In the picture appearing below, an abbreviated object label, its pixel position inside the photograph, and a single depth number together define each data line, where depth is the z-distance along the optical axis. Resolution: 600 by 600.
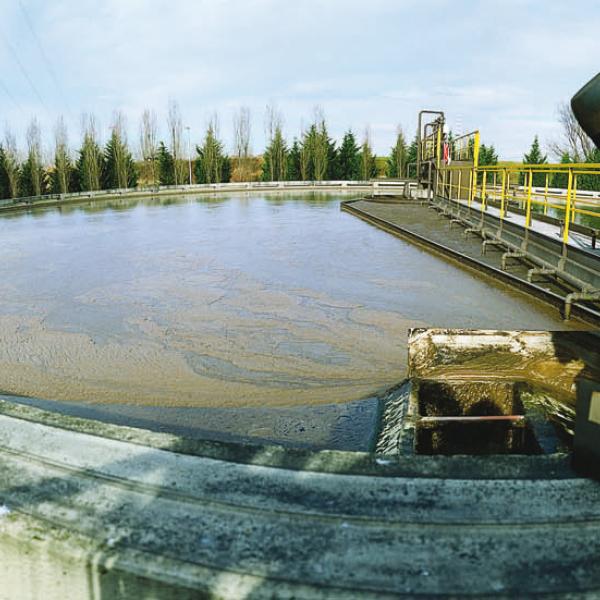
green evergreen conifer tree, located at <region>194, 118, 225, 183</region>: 41.28
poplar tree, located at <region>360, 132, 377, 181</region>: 43.09
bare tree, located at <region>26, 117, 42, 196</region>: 32.34
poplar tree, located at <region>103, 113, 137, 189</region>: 36.81
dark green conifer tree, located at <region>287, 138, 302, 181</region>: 42.94
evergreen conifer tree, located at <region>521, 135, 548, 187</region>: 34.72
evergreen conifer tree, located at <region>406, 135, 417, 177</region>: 41.30
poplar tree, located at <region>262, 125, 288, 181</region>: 42.44
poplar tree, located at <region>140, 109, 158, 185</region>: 41.97
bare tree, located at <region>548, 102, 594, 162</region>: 32.28
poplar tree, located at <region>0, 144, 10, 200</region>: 30.75
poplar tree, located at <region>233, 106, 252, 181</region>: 46.41
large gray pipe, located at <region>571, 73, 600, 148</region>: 1.62
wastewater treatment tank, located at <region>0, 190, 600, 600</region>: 1.34
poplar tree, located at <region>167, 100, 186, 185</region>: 40.47
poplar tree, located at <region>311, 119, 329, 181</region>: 41.69
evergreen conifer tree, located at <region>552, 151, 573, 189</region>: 27.89
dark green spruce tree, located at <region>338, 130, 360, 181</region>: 43.25
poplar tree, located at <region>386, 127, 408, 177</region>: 41.09
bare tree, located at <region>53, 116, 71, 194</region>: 34.03
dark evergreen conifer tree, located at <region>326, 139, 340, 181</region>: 43.09
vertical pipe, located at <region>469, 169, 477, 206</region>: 10.75
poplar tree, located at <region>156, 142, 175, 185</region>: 40.78
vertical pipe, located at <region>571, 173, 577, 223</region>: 5.75
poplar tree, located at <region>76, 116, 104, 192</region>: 35.03
